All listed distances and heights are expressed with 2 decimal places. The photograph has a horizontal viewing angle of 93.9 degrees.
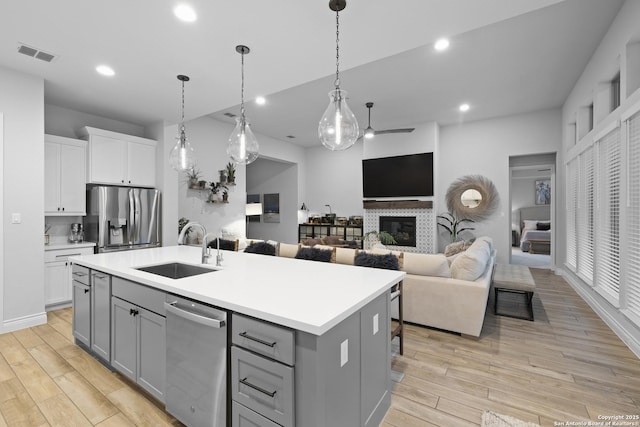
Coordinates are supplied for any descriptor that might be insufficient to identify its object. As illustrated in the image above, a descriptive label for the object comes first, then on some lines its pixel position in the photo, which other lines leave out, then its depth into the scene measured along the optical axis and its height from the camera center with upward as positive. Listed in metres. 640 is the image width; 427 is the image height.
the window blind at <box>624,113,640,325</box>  2.61 -0.10
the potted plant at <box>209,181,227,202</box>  5.88 +0.47
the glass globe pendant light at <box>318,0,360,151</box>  2.20 +0.68
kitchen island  1.21 -0.54
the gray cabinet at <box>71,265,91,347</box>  2.47 -0.78
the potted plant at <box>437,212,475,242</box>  6.34 -0.22
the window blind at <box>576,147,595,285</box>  3.91 -0.03
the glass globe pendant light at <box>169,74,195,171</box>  3.08 +0.61
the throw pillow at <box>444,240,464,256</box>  4.61 -0.54
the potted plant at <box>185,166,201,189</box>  5.55 +0.64
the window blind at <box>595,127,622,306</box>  3.10 -0.05
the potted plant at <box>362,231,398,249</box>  6.48 -0.55
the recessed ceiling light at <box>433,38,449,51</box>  3.21 +1.85
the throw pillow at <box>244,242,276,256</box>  3.71 -0.44
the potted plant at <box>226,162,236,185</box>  6.16 +0.84
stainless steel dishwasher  1.47 -0.79
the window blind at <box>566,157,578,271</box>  4.63 +0.07
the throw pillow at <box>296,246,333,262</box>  3.22 -0.44
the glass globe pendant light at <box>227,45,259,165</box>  2.75 +0.66
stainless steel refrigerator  4.09 -0.06
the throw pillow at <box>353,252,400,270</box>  2.71 -0.44
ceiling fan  5.23 +1.47
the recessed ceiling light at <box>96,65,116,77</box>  3.13 +1.53
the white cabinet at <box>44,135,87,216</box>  3.79 +0.50
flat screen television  6.36 +0.84
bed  8.20 -0.47
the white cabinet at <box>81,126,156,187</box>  4.12 +0.81
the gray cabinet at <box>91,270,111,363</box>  2.23 -0.78
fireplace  6.58 -0.33
